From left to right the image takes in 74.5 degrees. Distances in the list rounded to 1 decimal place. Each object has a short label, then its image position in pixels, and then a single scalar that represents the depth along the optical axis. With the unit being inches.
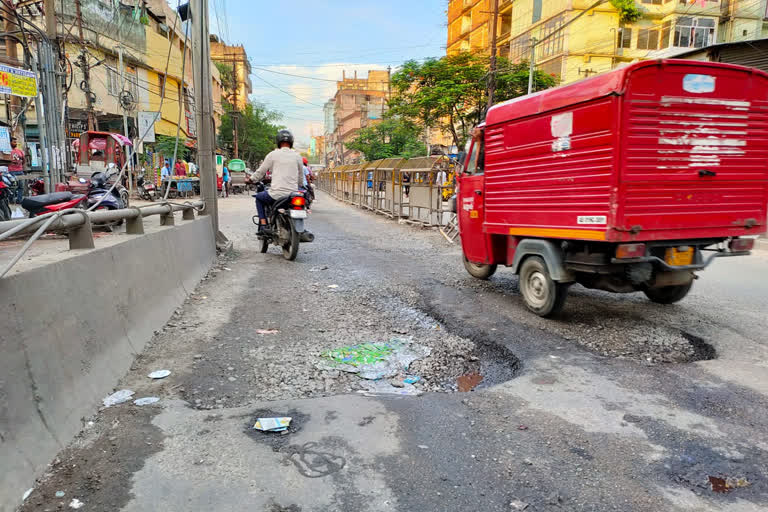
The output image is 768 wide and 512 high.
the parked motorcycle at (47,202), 214.2
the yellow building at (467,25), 1790.1
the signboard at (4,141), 390.6
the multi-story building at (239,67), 2482.7
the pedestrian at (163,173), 940.5
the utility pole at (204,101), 310.3
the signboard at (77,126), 983.0
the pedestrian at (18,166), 478.9
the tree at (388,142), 1669.5
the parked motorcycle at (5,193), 340.2
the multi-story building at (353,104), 3553.2
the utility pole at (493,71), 837.5
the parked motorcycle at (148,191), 821.2
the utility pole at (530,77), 868.2
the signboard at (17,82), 332.5
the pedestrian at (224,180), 1165.1
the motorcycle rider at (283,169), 313.6
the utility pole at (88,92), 744.3
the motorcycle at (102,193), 297.6
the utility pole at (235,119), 1860.2
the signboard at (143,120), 459.2
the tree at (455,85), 958.4
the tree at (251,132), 2131.2
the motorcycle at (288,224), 308.2
